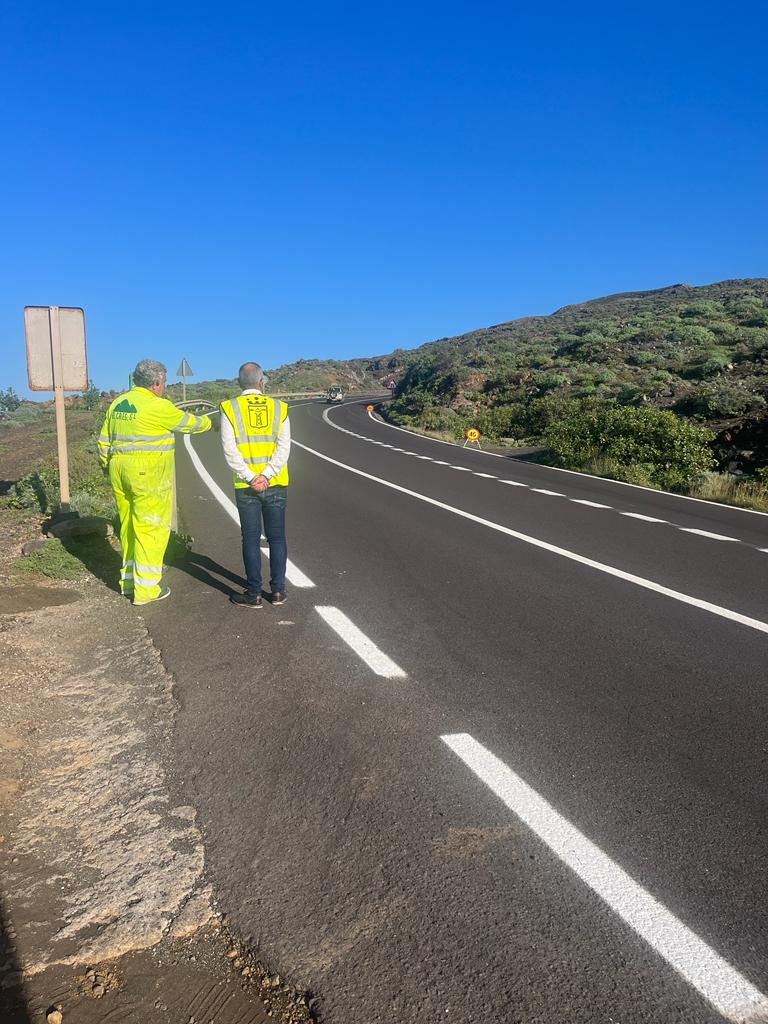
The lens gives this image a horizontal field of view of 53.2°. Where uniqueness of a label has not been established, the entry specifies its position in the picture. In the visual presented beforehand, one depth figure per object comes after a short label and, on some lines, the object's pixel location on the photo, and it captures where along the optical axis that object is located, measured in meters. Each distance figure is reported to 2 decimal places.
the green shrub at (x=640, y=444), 18.12
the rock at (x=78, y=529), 8.77
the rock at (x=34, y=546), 8.07
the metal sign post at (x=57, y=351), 9.02
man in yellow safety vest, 6.27
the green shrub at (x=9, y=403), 47.30
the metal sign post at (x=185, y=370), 40.31
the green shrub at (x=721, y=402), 22.74
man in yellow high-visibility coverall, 6.32
